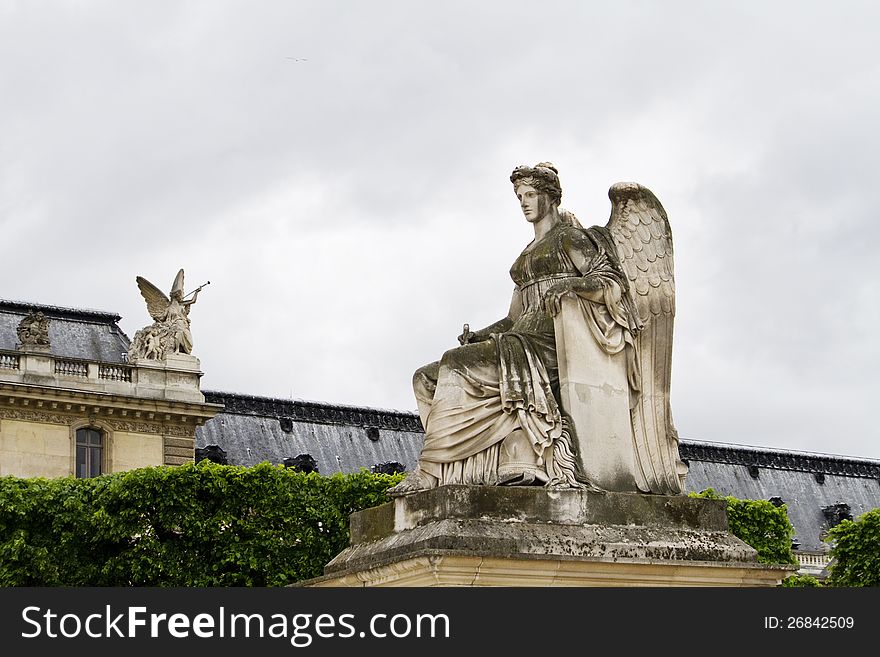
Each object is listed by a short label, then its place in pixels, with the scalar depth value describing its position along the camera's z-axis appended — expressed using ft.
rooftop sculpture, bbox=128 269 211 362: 182.39
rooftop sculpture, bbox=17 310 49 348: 176.08
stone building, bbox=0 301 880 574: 172.55
